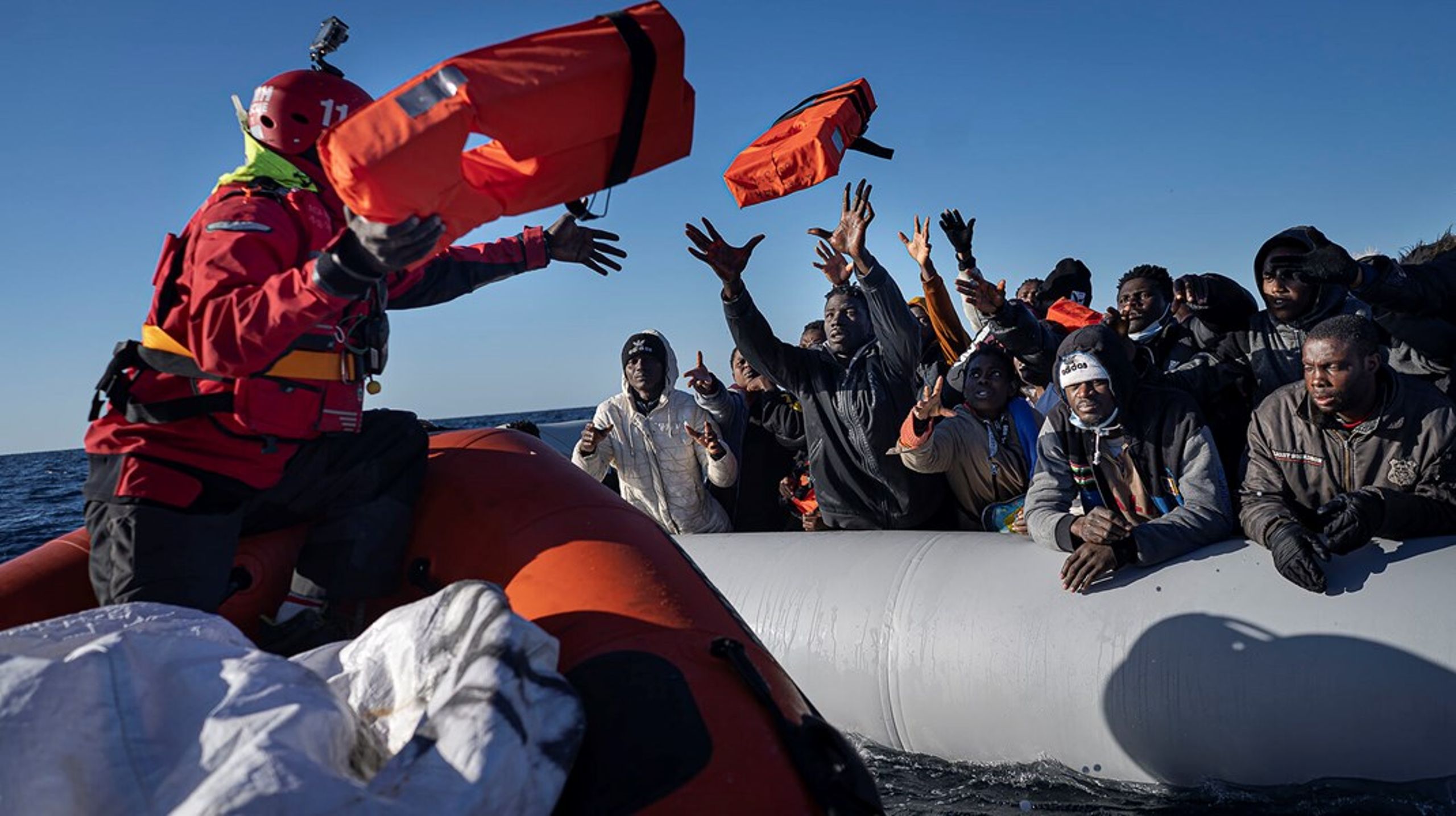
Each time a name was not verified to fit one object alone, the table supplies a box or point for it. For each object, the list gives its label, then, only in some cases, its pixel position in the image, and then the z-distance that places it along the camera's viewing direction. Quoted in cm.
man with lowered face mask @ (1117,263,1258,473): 395
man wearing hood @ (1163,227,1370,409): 385
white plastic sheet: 131
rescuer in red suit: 205
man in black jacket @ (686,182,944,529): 438
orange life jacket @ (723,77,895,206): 456
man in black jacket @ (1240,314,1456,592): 298
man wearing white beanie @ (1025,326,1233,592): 328
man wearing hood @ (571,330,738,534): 525
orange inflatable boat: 167
